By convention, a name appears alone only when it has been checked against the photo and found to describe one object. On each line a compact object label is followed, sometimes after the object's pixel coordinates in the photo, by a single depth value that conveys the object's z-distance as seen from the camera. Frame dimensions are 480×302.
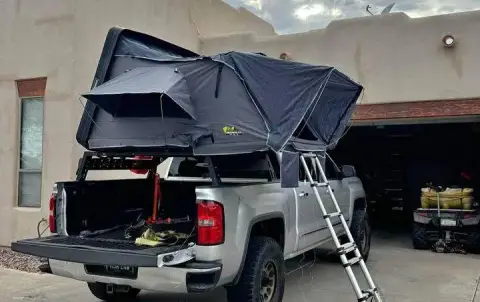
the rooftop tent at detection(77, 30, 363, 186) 5.19
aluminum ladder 5.06
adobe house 9.16
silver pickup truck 4.72
